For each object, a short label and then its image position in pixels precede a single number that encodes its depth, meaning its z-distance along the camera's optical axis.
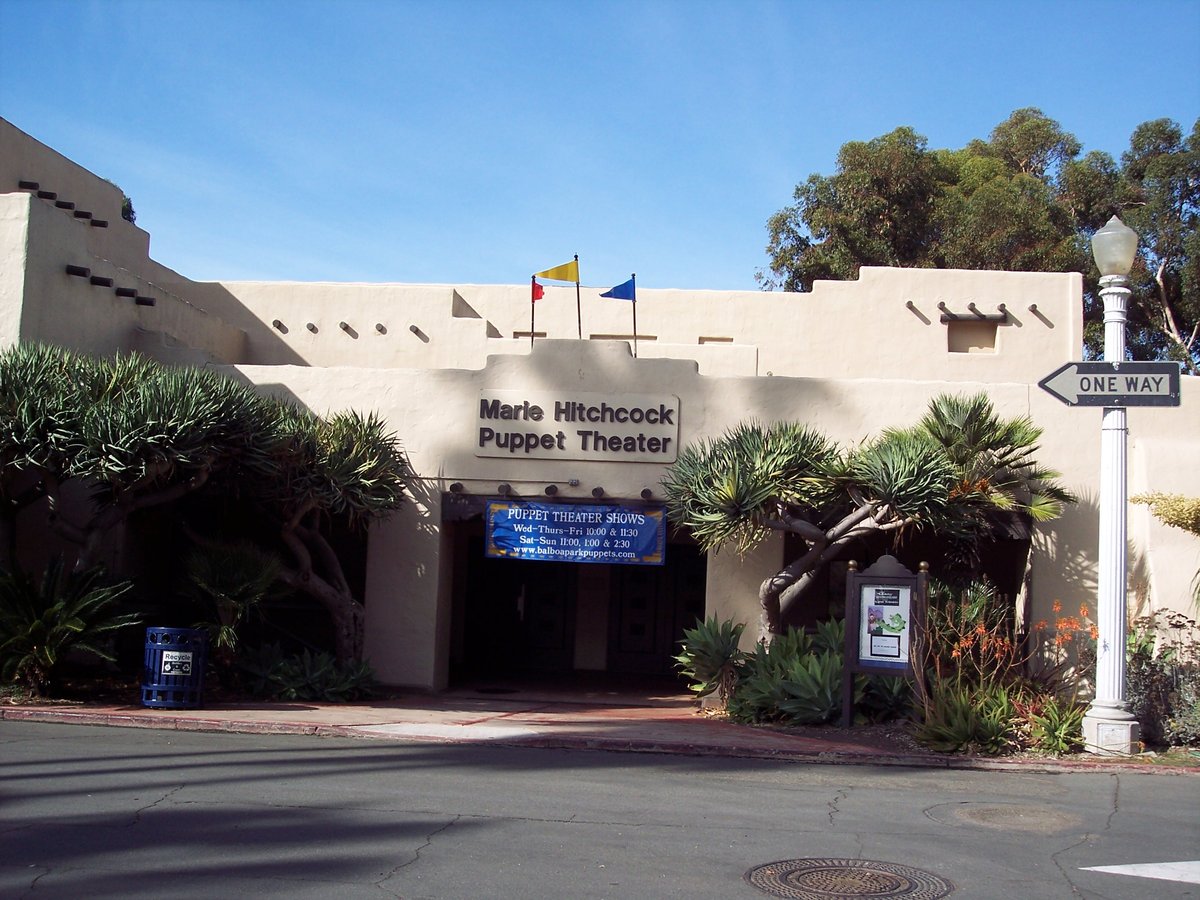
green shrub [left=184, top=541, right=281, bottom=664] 14.82
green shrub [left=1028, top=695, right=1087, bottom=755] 12.35
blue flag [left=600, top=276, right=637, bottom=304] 20.39
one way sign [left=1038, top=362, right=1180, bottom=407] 12.34
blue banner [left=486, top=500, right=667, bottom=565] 17.11
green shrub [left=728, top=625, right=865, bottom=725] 14.12
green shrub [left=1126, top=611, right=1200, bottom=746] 12.78
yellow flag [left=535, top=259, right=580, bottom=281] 19.59
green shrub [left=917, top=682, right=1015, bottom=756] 12.31
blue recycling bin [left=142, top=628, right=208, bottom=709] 13.99
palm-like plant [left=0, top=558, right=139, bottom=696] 13.84
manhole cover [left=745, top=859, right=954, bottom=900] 6.76
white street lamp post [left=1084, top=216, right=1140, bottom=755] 12.24
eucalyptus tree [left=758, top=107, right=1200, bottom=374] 32.53
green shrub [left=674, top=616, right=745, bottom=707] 15.95
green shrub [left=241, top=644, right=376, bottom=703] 15.46
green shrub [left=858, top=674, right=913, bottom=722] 13.93
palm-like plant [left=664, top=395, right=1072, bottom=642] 14.66
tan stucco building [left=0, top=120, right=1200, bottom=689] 17.00
